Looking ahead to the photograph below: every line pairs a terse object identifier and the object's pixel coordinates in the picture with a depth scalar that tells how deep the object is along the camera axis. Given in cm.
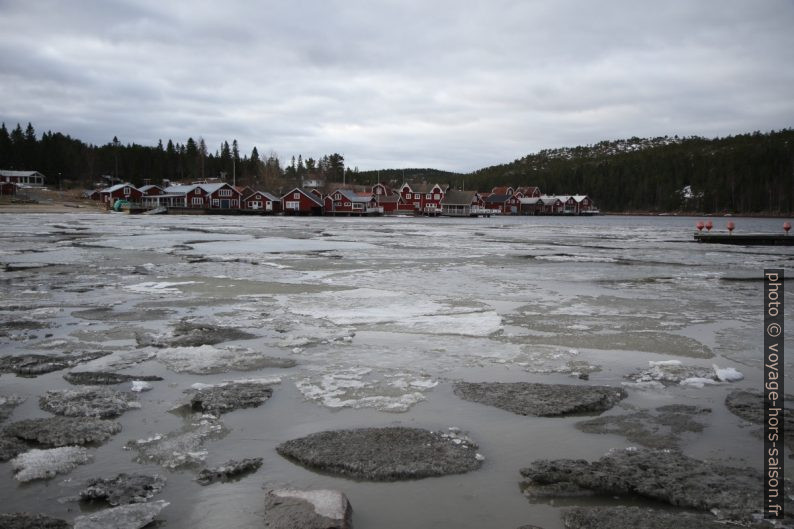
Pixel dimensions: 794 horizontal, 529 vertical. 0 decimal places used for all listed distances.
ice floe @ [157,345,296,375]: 634
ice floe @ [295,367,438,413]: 530
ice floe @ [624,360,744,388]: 600
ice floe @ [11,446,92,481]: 381
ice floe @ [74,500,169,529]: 320
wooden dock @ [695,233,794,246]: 3328
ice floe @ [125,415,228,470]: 405
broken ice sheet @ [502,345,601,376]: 646
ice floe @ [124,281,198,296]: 1152
